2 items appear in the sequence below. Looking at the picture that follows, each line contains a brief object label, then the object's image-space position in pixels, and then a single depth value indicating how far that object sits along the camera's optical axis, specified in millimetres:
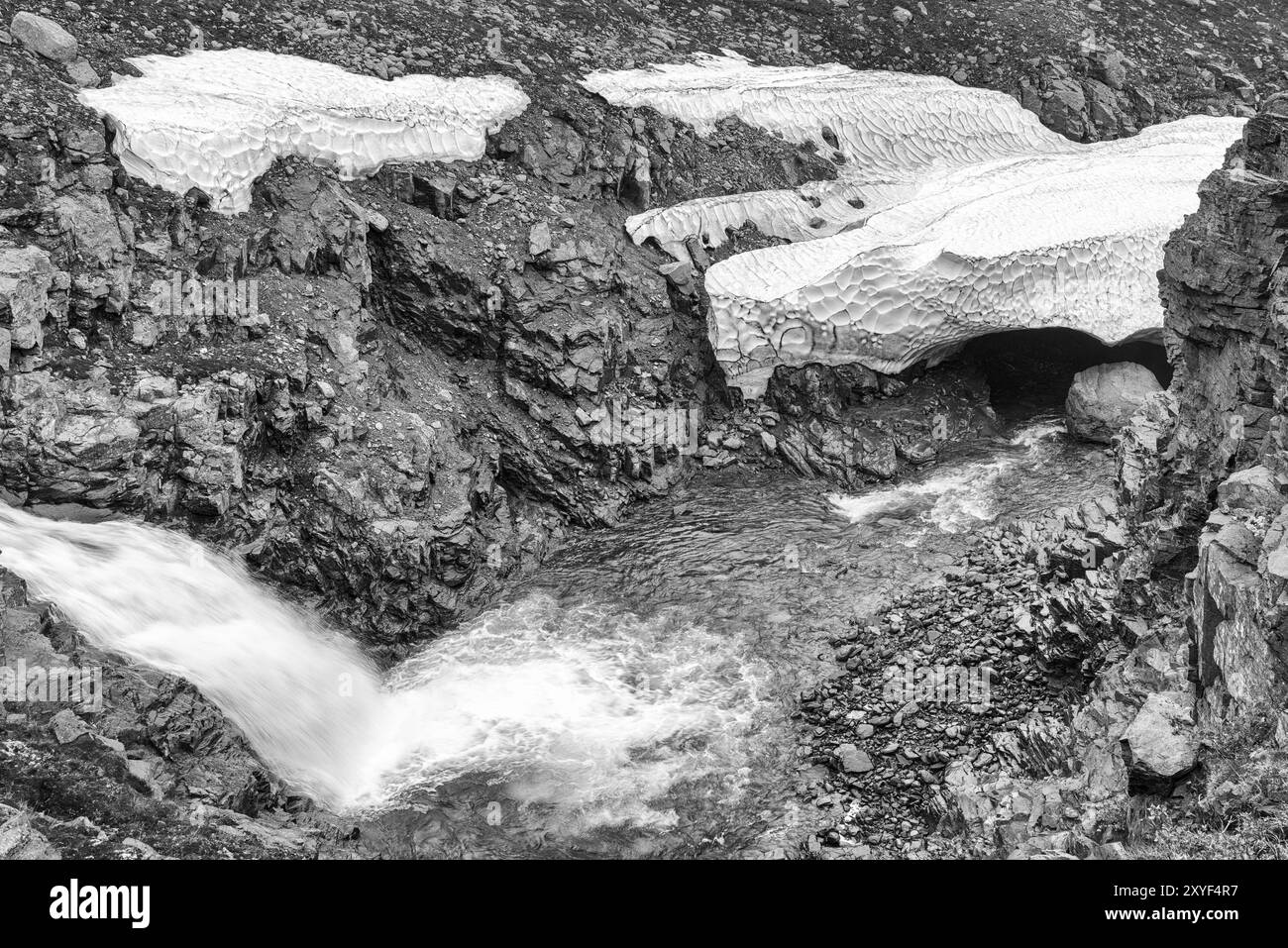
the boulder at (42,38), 24031
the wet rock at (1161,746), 12867
